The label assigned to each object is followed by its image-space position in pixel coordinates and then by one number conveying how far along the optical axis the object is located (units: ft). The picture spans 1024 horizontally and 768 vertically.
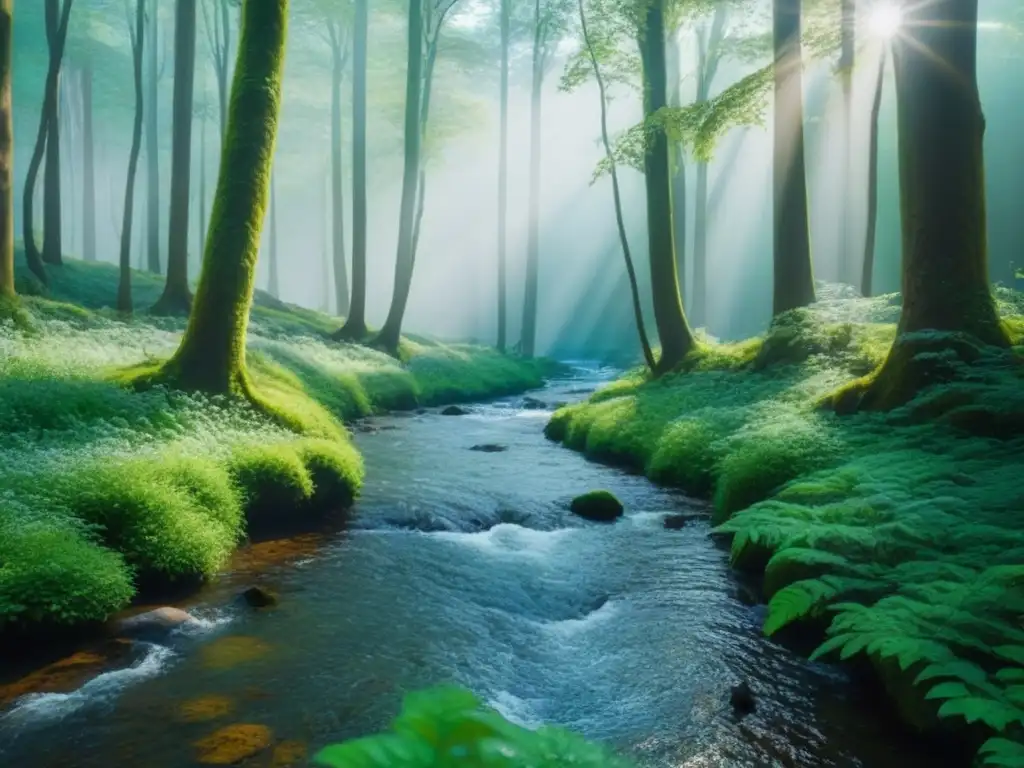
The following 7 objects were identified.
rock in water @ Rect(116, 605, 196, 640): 16.85
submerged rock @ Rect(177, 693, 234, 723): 13.47
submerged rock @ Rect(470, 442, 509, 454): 43.32
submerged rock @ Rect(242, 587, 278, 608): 19.17
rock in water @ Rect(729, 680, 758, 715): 14.08
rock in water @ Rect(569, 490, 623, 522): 28.91
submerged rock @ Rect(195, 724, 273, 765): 12.19
